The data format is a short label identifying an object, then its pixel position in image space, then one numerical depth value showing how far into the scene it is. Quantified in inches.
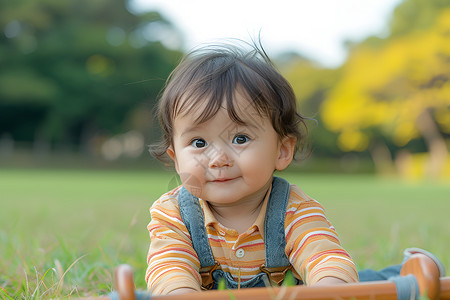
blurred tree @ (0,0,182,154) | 1080.2
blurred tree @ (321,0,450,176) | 1047.6
